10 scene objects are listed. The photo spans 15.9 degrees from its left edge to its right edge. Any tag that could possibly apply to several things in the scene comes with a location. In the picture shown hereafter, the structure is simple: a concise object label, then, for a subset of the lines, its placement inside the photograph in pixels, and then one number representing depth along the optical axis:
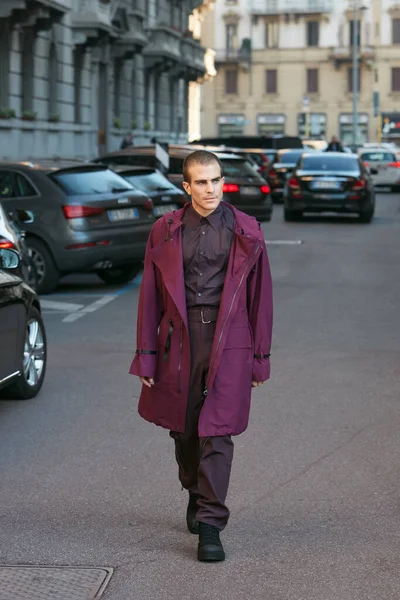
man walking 5.60
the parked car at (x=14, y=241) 11.60
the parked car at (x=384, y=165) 46.84
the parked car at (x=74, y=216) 16.08
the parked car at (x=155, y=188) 19.69
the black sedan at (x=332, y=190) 30.08
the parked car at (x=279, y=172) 39.16
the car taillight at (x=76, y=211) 16.08
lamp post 82.39
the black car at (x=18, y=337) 8.70
